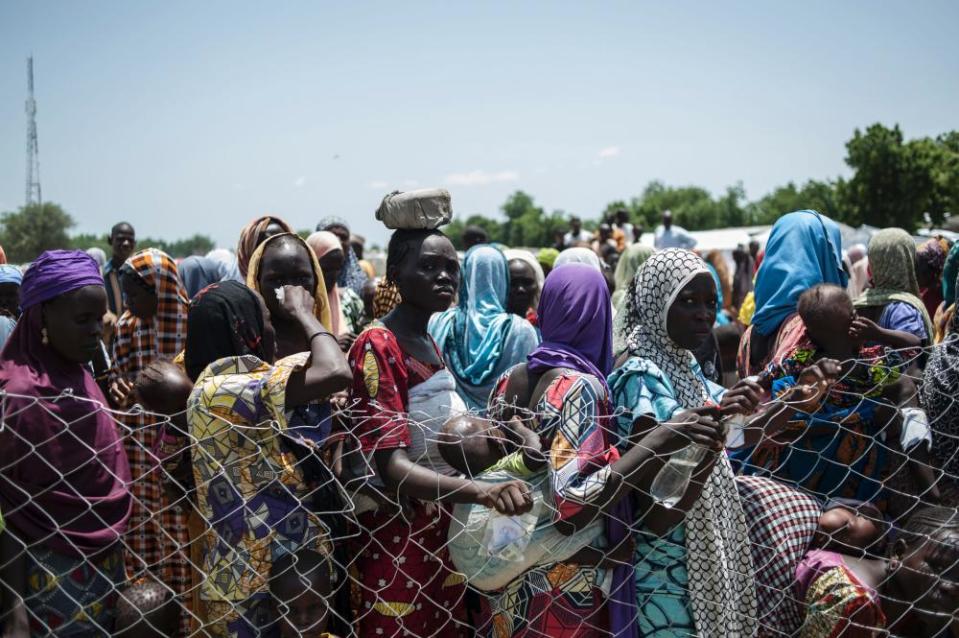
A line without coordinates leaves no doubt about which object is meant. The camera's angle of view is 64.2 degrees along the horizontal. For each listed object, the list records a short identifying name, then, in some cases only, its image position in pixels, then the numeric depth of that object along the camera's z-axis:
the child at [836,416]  3.48
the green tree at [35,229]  47.24
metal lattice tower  45.53
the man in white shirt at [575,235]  13.04
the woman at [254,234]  4.10
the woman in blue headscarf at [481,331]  4.63
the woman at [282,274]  3.32
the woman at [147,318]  4.07
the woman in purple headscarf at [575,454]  2.63
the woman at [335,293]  5.61
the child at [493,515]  2.63
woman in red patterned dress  2.73
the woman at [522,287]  5.88
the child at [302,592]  2.70
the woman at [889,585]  2.92
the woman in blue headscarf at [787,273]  4.22
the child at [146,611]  2.80
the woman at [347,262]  7.41
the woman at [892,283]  4.70
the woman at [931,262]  5.88
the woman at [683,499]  2.77
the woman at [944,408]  3.37
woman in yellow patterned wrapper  2.65
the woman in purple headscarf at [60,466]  2.52
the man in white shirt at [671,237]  12.75
